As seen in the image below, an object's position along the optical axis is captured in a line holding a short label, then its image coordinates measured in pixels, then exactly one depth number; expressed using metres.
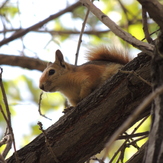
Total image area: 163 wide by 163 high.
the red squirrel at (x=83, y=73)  7.08
